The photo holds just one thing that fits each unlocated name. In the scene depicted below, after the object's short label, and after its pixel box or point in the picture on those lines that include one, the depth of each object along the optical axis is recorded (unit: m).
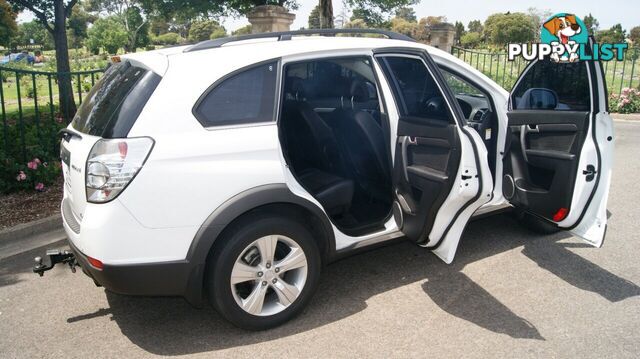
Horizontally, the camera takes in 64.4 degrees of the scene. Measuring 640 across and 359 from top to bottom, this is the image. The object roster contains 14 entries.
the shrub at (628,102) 11.86
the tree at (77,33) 52.81
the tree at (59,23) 7.21
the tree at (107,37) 45.81
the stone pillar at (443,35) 12.34
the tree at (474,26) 80.47
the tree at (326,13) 11.02
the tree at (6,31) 19.01
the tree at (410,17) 102.84
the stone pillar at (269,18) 10.09
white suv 2.72
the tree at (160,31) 74.16
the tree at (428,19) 83.12
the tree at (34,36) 56.84
